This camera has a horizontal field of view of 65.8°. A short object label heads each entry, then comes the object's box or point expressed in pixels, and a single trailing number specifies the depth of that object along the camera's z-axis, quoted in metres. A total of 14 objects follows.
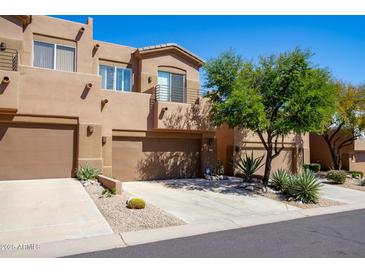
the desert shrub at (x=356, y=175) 23.95
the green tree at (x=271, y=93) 13.73
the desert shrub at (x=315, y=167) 26.49
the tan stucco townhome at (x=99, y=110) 13.65
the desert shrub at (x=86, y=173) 13.81
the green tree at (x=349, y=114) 24.22
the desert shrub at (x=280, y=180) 14.32
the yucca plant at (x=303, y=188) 12.97
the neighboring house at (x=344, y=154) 28.66
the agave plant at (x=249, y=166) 17.34
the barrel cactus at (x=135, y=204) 9.96
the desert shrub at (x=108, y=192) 11.36
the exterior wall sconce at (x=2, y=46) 14.14
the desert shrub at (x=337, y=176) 19.45
